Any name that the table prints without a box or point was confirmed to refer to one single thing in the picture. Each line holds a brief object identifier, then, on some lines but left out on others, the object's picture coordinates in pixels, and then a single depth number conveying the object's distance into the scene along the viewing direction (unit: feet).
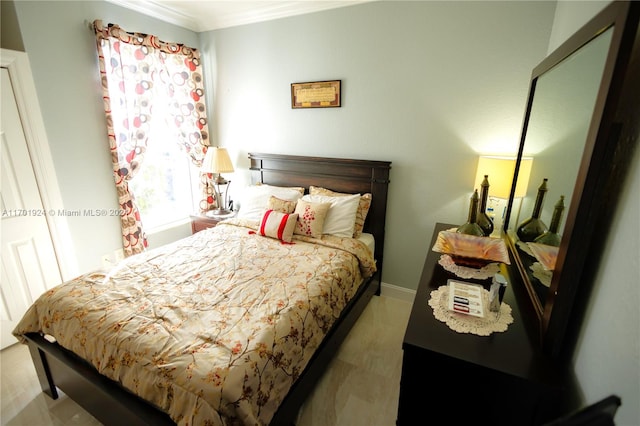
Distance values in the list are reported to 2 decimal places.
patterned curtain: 8.14
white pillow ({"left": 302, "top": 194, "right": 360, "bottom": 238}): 8.21
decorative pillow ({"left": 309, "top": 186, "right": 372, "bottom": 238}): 8.40
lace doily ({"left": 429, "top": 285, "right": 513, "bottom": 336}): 3.61
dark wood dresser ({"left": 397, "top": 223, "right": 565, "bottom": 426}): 3.00
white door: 6.70
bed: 3.80
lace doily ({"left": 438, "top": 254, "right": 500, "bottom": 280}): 4.89
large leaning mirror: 2.47
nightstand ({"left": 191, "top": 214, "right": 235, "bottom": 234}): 10.38
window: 10.10
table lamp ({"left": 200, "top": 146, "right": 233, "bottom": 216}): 10.15
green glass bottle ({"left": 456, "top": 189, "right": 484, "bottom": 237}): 5.90
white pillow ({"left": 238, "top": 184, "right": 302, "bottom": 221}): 9.23
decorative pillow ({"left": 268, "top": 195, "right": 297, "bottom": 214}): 8.62
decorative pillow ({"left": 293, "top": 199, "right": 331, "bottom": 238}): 8.04
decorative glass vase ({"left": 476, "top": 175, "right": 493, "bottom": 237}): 6.35
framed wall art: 8.70
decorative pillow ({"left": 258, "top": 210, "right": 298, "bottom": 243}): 7.95
